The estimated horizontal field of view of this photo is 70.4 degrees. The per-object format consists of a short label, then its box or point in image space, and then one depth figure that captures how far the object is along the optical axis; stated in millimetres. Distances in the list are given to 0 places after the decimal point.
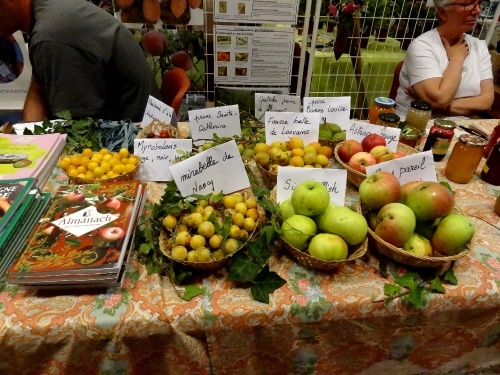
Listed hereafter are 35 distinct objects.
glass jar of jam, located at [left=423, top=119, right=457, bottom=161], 1204
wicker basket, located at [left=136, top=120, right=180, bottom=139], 1194
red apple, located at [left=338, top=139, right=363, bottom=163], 1131
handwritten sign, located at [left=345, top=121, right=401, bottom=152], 1198
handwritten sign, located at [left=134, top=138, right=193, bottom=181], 1107
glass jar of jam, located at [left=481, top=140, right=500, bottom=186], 1145
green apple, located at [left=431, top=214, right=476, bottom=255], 774
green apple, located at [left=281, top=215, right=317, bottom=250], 786
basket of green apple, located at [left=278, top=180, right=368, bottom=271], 764
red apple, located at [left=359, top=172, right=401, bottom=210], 850
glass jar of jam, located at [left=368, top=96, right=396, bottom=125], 1353
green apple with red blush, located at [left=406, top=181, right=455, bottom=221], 798
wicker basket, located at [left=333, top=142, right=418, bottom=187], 1055
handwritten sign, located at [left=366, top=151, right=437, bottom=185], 966
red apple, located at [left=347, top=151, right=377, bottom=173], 1062
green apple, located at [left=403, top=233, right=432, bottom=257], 800
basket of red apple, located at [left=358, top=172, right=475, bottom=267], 780
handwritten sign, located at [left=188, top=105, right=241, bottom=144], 1225
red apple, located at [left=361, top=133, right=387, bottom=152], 1152
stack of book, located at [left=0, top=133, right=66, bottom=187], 995
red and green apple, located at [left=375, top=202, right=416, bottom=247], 779
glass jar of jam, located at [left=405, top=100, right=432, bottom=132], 1356
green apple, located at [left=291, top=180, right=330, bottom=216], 797
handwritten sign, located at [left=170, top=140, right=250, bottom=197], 880
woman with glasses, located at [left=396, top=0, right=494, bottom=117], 1837
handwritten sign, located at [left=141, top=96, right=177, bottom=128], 1298
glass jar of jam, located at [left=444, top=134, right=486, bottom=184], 1102
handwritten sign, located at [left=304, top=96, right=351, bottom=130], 1327
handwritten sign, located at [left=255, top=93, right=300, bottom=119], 1344
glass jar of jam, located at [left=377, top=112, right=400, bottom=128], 1245
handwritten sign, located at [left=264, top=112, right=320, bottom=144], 1194
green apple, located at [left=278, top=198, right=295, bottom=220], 849
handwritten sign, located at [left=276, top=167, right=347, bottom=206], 905
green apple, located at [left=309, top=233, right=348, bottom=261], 756
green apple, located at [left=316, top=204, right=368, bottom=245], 773
